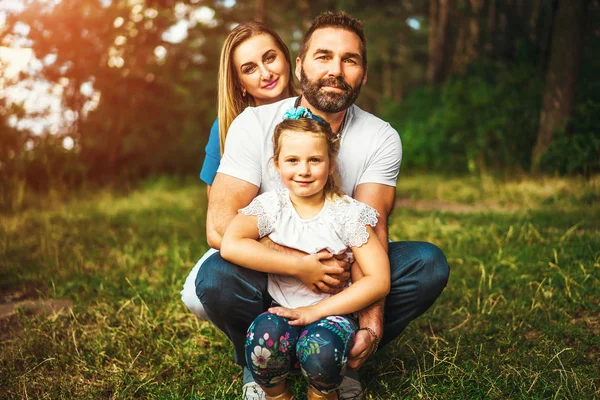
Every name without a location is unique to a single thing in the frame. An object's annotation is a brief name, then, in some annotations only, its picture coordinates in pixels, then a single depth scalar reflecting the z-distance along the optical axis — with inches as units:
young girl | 92.1
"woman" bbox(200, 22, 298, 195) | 137.9
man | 103.0
